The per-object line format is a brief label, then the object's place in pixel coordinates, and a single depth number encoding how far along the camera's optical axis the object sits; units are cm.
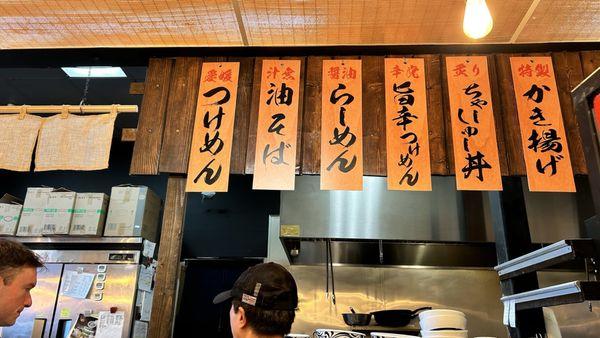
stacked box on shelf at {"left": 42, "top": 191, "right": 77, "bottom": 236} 591
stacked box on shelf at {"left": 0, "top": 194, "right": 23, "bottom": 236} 612
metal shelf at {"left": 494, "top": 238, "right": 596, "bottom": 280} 230
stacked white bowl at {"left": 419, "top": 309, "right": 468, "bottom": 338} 322
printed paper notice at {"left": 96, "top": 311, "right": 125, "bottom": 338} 564
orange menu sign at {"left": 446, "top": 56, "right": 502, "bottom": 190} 328
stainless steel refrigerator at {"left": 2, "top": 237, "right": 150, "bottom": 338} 573
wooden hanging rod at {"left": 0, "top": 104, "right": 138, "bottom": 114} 390
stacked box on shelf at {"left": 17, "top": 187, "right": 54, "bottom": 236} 601
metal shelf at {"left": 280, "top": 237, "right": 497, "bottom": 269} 532
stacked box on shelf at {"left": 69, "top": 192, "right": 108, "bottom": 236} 591
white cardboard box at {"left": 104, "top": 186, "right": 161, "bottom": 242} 600
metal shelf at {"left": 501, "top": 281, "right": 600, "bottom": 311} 219
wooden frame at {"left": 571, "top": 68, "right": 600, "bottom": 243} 230
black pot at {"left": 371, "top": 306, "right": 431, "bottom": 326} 542
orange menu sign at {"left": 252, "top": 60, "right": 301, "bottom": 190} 332
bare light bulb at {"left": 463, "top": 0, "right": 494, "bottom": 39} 229
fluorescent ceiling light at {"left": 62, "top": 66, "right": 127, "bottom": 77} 614
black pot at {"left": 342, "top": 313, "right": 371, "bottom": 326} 532
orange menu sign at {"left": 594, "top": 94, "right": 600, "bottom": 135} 230
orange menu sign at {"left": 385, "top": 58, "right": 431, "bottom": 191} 329
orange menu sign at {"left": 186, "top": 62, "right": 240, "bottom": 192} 337
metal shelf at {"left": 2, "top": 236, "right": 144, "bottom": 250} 597
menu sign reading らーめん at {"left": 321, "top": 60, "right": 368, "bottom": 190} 329
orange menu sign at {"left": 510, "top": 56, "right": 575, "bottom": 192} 326
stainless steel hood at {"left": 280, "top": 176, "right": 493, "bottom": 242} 509
